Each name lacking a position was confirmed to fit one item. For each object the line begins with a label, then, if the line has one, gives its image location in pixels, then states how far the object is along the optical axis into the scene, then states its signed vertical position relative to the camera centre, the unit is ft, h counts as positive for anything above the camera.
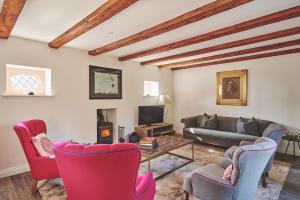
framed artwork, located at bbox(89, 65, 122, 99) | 14.58 +1.26
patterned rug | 8.37 -4.35
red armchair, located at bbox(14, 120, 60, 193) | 8.12 -2.80
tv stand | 17.24 -3.13
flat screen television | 17.97 -1.67
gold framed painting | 16.67 +1.01
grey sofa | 14.24 -2.85
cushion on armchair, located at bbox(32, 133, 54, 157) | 8.57 -2.26
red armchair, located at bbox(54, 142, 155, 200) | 4.43 -1.78
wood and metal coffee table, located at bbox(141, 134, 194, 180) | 9.66 -2.88
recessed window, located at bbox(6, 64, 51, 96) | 11.25 +1.14
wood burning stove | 15.40 -2.70
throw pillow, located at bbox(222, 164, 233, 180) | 6.42 -2.64
